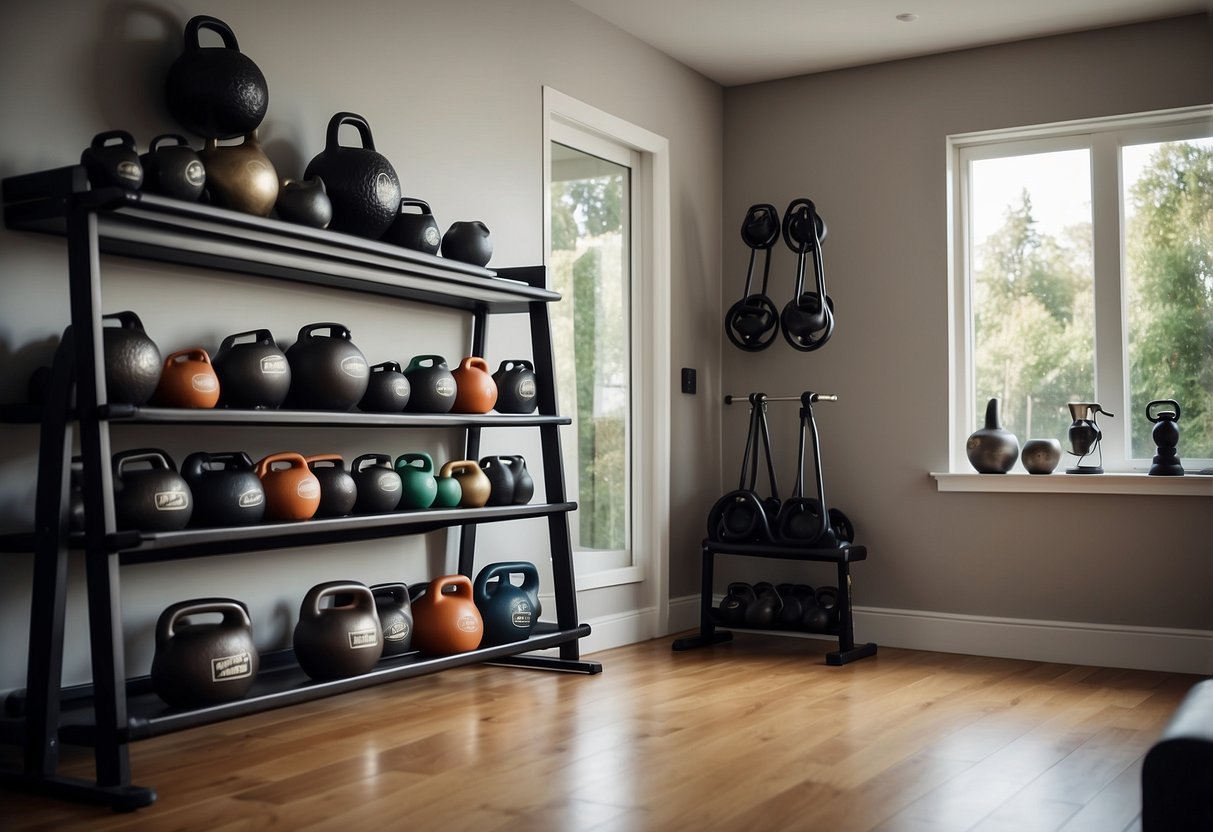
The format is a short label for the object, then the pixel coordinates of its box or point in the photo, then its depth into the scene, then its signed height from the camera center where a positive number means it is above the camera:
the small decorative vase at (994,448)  4.63 -0.19
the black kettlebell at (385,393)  3.23 +0.07
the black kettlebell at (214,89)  2.84 +0.84
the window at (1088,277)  4.52 +0.51
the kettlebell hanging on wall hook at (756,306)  4.99 +0.46
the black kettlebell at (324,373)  3.01 +0.12
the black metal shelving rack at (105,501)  2.41 -0.16
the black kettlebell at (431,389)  3.38 +0.08
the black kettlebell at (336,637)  2.95 -0.57
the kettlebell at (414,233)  3.31 +0.54
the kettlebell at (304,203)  2.94 +0.57
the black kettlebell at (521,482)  3.73 -0.22
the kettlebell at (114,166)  2.50 +0.57
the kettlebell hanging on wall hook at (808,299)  4.82 +0.46
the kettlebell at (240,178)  2.81 +0.61
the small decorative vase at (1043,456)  4.56 -0.22
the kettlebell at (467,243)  3.54 +0.54
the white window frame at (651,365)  4.95 +0.20
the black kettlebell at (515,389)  3.75 +0.08
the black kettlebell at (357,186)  3.13 +0.65
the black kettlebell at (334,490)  3.05 -0.19
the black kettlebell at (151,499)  2.53 -0.17
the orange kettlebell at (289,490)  2.91 -0.18
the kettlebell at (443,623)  3.38 -0.62
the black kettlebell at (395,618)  3.25 -0.58
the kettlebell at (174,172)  2.62 +0.58
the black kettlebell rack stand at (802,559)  4.52 -0.75
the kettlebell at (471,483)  3.52 -0.21
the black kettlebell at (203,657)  2.59 -0.54
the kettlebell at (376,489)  3.18 -0.20
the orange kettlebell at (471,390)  3.54 +0.08
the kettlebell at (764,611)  4.67 -0.84
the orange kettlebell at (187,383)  2.68 +0.09
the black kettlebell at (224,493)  2.71 -0.17
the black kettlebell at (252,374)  2.83 +0.12
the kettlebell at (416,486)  3.35 -0.20
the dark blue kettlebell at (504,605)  3.62 -0.61
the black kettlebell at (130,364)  2.51 +0.13
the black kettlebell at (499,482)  3.66 -0.22
